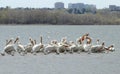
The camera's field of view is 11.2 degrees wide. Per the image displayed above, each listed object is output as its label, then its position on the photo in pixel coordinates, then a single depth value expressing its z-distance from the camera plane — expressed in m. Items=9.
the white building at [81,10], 186.25
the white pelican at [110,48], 43.06
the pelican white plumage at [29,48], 40.56
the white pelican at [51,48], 40.44
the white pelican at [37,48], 40.37
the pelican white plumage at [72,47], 40.94
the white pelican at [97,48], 41.69
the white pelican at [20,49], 40.16
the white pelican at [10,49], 39.97
